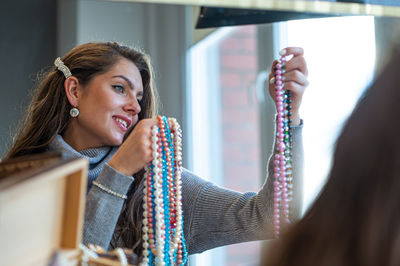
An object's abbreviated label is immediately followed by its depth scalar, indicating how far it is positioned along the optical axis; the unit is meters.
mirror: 1.85
